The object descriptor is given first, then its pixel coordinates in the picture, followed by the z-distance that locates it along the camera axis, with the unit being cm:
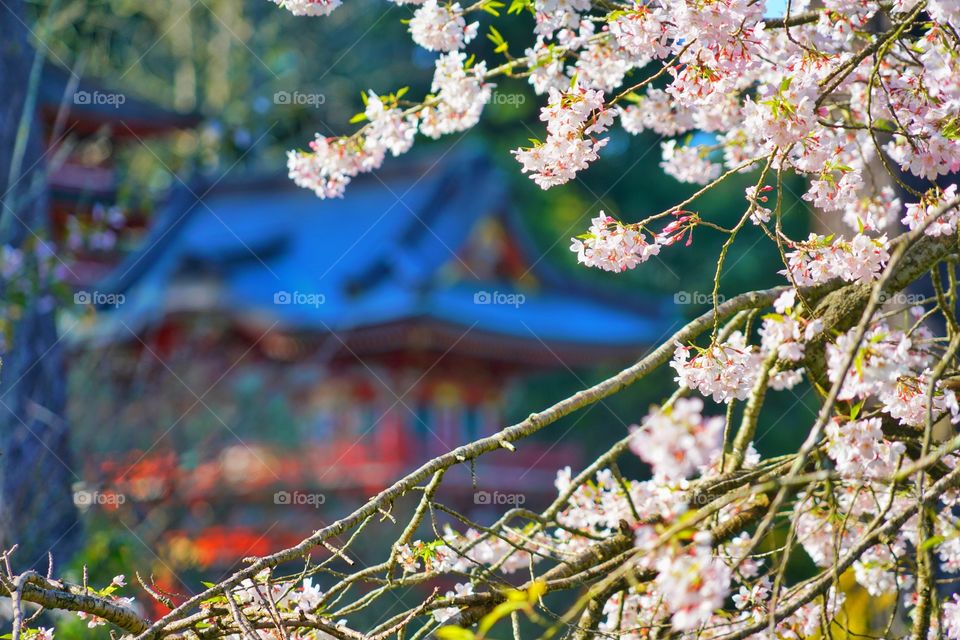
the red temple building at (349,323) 1773
